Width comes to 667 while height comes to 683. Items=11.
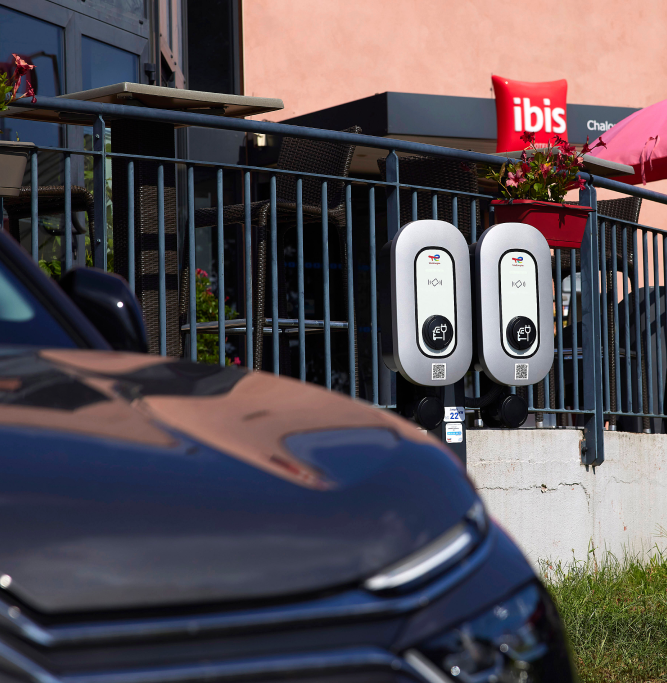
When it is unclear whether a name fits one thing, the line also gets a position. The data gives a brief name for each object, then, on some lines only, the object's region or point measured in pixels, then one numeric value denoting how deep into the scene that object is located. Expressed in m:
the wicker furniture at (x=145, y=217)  7.66
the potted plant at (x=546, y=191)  8.17
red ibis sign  16.33
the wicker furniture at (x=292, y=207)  8.20
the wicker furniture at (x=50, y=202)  7.93
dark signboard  16.78
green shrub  13.90
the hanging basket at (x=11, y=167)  6.68
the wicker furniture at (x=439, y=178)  9.03
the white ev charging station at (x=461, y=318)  6.69
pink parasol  13.73
